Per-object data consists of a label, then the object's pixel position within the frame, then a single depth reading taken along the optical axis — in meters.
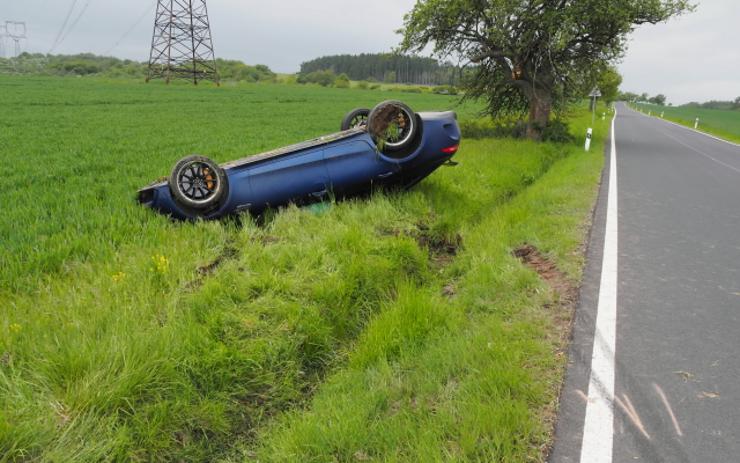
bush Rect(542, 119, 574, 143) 15.80
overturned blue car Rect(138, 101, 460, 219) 5.52
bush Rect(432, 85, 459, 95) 78.44
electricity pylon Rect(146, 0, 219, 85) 57.62
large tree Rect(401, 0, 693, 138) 13.92
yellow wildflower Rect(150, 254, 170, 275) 4.03
